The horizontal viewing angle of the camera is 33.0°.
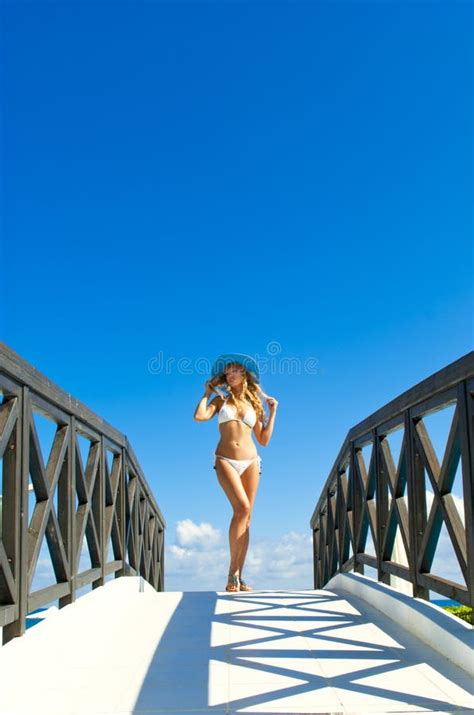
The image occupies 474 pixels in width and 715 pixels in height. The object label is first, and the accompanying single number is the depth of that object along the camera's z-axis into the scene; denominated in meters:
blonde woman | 6.25
